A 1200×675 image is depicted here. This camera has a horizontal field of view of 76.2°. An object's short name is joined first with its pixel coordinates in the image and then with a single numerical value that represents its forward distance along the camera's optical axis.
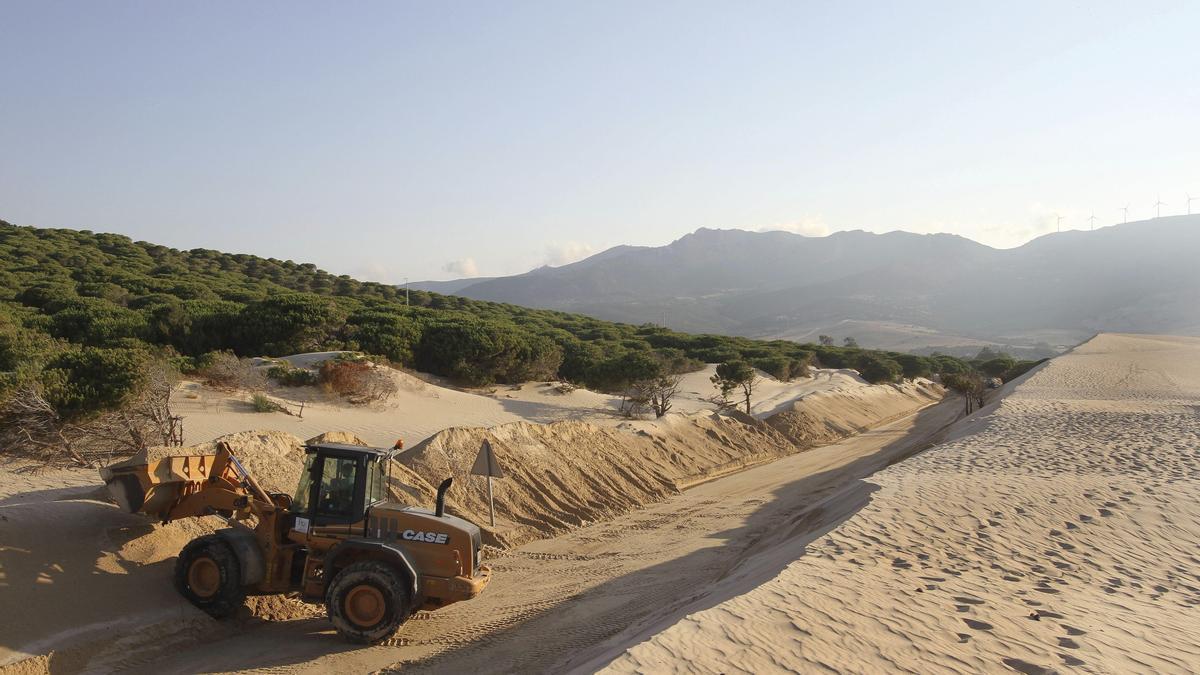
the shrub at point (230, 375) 20.48
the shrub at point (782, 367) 50.88
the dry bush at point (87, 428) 13.00
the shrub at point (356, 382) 22.50
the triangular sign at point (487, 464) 14.77
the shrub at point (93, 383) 13.27
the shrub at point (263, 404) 18.98
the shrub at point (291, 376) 22.42
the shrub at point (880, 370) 59.81
